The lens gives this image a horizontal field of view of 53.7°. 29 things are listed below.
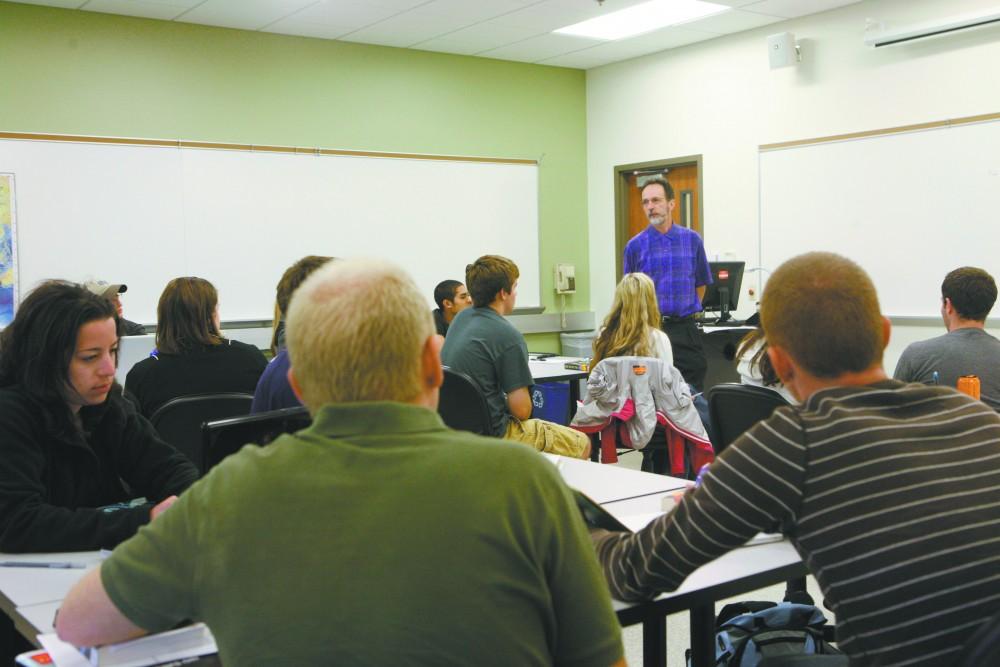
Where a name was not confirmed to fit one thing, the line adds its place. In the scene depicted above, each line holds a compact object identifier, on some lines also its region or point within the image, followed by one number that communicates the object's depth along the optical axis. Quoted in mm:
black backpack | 2117
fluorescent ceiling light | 6473
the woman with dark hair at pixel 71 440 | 1927
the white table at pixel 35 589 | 1594
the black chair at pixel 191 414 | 2867
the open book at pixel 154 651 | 1360
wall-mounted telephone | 8312
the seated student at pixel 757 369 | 3113
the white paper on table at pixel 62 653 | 1380
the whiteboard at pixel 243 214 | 6164
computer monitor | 6719
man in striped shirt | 1303
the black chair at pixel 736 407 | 2852
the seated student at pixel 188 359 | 3326
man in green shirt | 1021
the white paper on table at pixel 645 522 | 1916
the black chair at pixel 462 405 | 3252
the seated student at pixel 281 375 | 2623
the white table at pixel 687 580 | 1643
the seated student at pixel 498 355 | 3783
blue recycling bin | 5520
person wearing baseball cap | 3600
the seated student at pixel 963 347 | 3449
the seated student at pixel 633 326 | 4383
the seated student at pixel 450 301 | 5719
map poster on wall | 5969
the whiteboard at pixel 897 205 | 5992
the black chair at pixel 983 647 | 1217
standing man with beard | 5941
